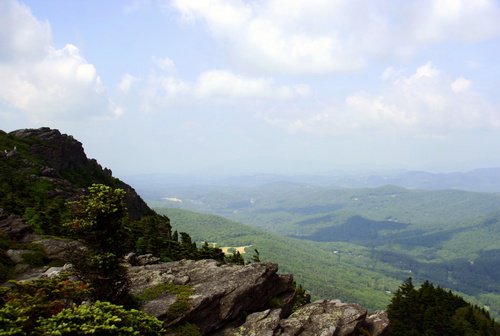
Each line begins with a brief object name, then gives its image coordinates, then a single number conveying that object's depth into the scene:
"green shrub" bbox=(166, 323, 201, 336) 29.25
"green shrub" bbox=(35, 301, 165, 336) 17.56
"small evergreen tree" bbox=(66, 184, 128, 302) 27.69
